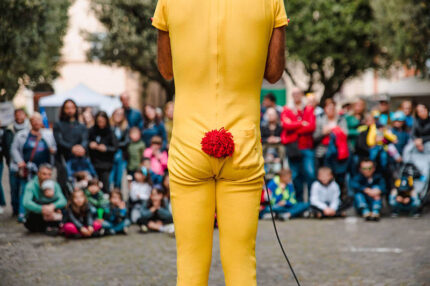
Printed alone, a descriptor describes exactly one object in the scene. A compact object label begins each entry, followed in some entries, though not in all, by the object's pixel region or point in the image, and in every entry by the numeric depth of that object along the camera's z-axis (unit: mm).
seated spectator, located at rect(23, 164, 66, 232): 8125
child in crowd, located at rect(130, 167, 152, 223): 8625
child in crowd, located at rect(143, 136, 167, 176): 9499
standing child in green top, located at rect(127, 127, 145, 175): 10086
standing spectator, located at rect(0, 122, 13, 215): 9531
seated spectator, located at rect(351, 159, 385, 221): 9156
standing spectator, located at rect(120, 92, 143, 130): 10875
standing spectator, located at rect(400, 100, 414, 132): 10633
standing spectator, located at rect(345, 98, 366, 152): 10472
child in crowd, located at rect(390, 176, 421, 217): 9375
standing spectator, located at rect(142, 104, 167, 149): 10852
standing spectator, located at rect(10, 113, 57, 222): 9219
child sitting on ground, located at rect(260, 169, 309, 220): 9125
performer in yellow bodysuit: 2672
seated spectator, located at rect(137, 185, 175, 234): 8125
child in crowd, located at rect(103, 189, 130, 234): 7941
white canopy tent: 23480
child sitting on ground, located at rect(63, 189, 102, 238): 7723
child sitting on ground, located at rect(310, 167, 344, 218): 9266
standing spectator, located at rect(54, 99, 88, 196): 9148
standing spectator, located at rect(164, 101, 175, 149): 11342
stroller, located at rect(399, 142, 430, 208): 9688
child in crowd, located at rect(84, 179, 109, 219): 8070
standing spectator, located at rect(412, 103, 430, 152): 9766
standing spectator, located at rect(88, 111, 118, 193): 9586
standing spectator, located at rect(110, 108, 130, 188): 10047
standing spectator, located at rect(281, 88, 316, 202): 9578
